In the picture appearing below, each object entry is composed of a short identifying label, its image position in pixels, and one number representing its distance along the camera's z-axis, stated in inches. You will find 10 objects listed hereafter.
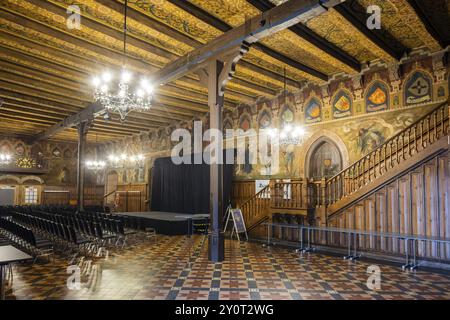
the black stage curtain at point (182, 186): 512.4
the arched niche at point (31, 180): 687.7
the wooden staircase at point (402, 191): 254.1
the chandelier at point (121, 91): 227.3
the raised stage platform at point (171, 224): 411.8
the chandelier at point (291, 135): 360.5
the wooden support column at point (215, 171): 263.4
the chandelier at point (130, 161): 580.8
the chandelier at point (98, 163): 604.9
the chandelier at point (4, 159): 604.1
